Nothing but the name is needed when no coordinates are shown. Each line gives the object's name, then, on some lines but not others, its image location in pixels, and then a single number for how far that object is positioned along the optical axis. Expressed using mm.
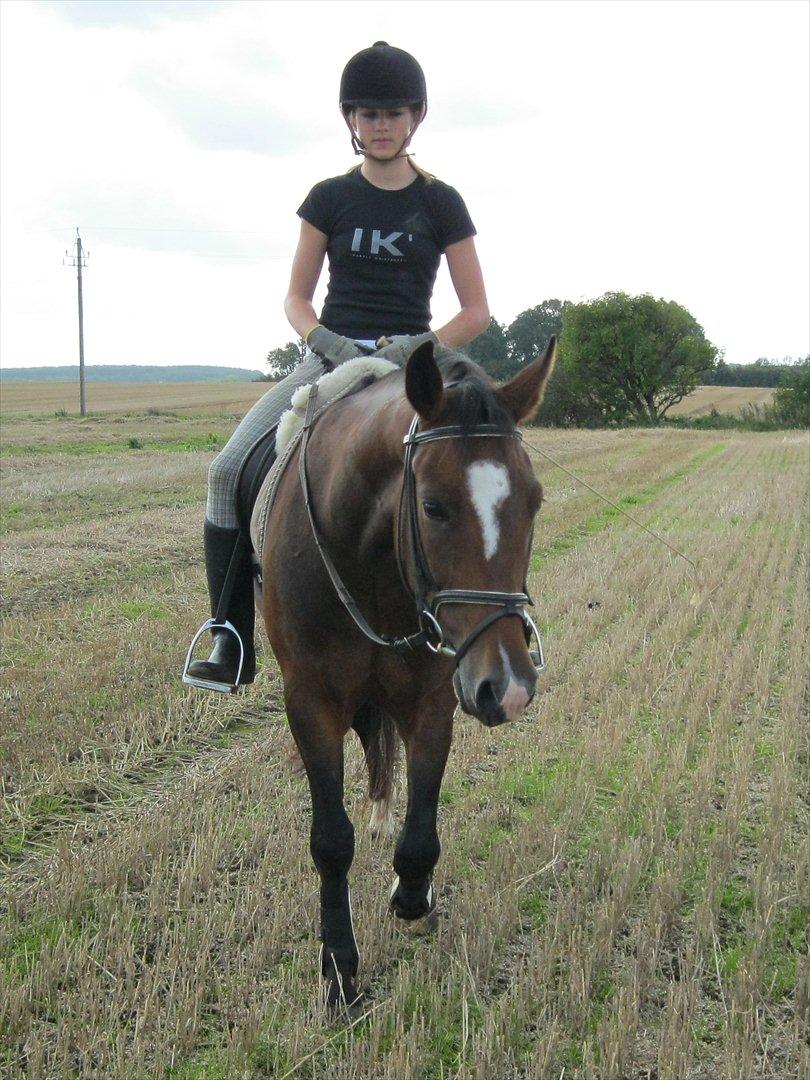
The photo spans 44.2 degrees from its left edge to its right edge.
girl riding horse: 4188
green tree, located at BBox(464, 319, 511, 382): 54688
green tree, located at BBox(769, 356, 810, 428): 57219
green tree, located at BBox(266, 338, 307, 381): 54222
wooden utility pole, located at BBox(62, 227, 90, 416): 43919
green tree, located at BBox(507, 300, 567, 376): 62312
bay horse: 2820
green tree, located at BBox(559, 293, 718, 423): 62562
